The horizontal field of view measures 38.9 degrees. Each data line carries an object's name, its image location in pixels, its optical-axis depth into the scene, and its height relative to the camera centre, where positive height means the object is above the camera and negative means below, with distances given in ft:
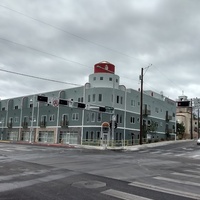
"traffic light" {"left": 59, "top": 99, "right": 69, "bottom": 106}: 122.14 +13.49
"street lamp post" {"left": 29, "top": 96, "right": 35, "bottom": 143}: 195.74 +0.64
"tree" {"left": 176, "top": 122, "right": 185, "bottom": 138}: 249.34 +6.82
